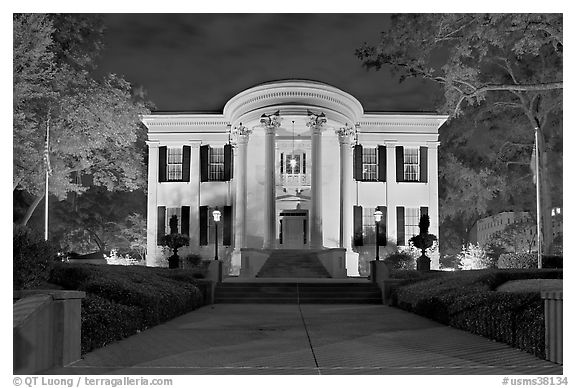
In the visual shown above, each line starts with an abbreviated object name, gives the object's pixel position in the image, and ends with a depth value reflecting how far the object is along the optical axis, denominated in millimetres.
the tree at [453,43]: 15344
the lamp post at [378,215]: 28094
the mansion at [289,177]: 34938
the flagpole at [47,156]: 22578
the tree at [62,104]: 21969
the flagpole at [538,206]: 23608
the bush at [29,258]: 11523
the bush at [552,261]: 25109
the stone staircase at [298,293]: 23156
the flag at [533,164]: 28572
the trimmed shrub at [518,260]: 26391
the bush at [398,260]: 33625
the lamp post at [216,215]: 30309
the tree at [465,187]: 35281
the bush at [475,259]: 34281
